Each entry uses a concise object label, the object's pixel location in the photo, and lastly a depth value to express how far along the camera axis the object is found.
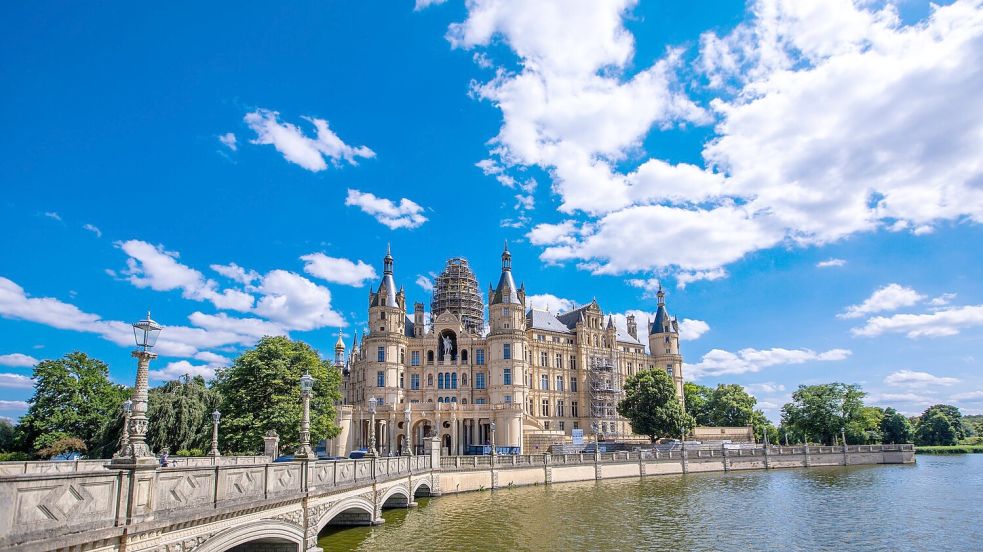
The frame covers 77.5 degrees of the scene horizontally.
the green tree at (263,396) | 44.66
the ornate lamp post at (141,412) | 10.82
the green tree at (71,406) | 48.16
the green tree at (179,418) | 47.22
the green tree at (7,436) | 50.76
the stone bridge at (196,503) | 8.77
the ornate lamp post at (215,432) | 33.75
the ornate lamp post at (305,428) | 19.42
